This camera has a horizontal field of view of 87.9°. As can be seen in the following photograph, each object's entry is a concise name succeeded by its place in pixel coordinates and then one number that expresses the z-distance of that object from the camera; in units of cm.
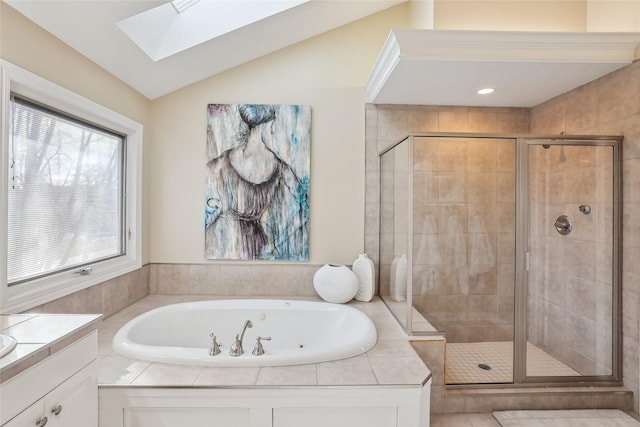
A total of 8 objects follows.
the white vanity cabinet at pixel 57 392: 97
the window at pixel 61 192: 154
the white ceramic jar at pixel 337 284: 254
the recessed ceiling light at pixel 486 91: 243
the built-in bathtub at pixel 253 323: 216
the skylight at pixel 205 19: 221
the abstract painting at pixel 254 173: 273
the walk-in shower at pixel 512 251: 215
